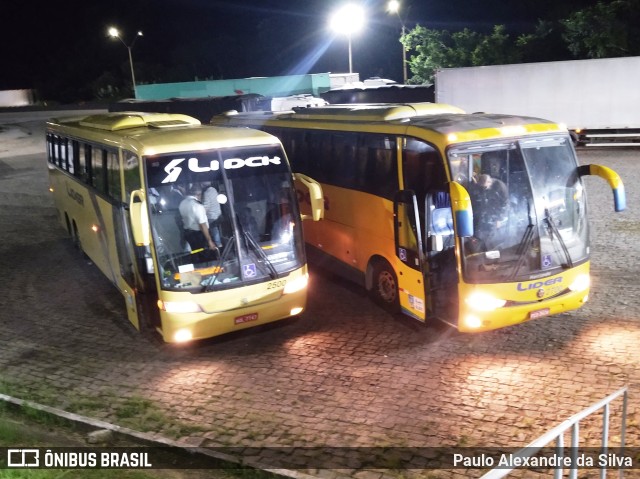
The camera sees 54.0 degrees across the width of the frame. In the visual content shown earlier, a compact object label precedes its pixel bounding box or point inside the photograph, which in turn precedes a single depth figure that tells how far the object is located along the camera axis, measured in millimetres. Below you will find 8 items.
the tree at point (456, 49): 34219
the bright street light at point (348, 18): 28641
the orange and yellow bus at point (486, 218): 7855
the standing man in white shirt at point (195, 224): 8234
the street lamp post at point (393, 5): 30250
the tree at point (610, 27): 28781
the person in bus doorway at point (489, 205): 7840
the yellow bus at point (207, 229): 8203
